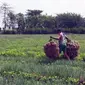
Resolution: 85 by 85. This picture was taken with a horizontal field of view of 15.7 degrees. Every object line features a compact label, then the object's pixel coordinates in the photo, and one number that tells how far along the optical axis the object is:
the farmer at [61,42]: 14.50
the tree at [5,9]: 81.12
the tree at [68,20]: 75.12
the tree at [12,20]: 78.75
